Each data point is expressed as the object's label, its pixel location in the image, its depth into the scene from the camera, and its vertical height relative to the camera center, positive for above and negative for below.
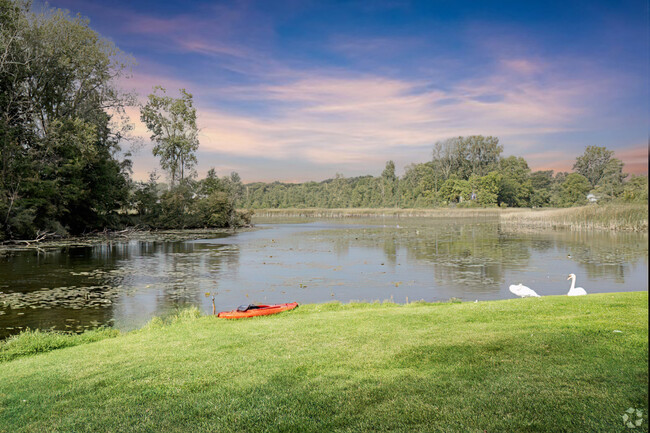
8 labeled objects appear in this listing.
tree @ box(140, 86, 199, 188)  51.09 +10.12
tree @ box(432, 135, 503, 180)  112.88 +13.60
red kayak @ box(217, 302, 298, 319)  9.49 -2.32
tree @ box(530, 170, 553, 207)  89.56 +3.65
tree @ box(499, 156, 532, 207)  98.38 +4.20
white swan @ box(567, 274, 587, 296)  10.88 -2.27
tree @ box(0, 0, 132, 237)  26.94 +6.49
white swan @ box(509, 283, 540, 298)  12.12 -2.51
